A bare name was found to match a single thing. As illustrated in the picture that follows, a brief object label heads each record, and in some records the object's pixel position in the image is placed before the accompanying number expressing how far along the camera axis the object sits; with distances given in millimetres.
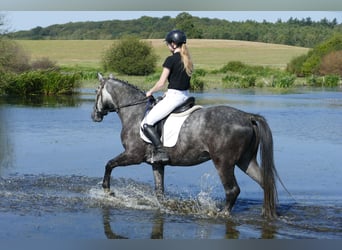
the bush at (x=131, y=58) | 52531
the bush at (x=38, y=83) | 29734
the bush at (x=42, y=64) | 40750
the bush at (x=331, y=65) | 51622
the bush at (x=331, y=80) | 43312
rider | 7762
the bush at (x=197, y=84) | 35812
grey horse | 7832
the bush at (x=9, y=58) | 29922
